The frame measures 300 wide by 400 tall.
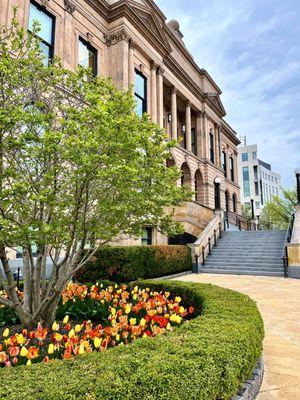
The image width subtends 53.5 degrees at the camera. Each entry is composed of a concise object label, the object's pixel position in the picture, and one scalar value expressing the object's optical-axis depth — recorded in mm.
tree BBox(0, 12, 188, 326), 3756
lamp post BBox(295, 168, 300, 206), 21119
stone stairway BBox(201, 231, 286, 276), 14720
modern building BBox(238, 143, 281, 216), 77062
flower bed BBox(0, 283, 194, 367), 3226
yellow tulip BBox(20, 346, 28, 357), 2856
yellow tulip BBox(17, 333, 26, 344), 3261
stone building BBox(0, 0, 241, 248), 16578
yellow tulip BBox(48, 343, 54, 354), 3084
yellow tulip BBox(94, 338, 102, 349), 3018
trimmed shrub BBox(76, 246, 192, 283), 11414
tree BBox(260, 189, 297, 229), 42844
